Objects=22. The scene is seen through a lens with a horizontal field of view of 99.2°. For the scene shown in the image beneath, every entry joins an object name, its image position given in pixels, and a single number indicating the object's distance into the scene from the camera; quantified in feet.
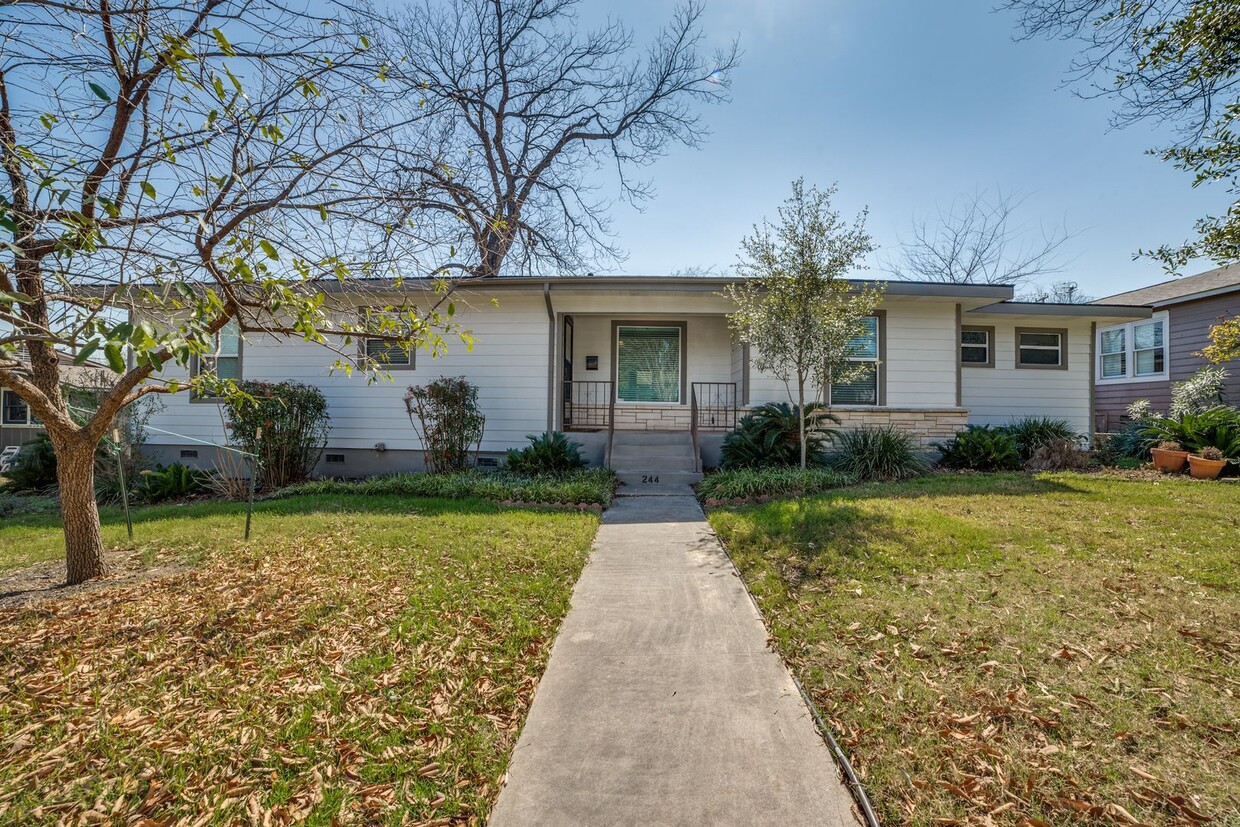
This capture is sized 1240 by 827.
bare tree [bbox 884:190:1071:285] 73.41
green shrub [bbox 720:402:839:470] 29.37
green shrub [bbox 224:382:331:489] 28.48
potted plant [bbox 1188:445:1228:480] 27.17
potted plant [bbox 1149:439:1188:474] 29.58
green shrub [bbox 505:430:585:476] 29.14
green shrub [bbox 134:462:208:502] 27.37
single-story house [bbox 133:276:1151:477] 31.63
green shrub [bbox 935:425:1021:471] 31.04
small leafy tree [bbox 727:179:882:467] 25.40
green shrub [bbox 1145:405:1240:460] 28.25
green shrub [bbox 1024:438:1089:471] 31.24
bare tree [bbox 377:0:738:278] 46.01
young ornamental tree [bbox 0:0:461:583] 9.51
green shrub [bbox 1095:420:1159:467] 33.57
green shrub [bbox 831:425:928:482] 28.43
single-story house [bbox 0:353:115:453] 52.08
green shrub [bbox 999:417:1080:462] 33.50
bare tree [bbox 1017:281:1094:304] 91.56
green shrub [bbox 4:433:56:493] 30.58
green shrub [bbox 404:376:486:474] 30.14
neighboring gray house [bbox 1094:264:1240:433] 40.96
